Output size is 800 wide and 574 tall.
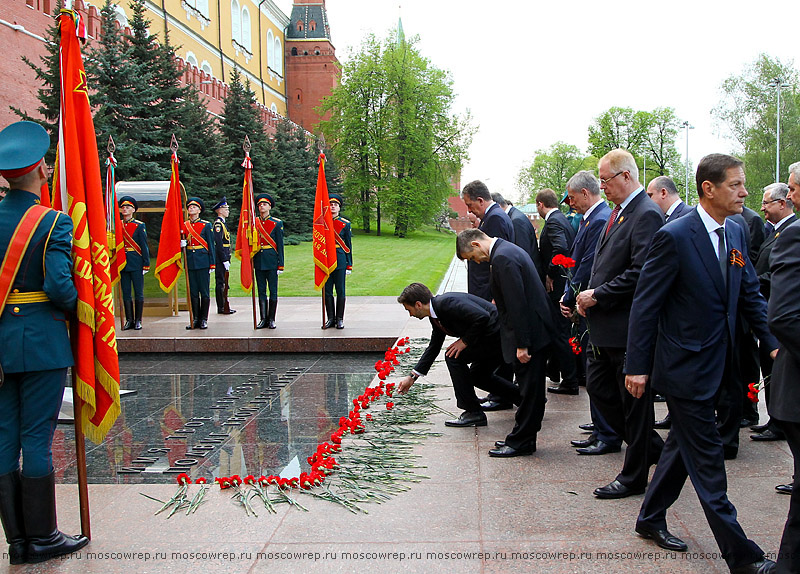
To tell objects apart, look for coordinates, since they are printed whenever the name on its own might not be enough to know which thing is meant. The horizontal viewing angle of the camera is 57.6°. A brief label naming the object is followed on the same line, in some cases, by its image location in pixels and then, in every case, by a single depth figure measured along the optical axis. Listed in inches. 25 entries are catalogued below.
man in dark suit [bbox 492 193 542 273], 304.8
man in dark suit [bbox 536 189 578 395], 289.6
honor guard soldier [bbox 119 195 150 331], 489.4
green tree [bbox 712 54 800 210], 2158.0
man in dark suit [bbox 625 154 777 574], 136.5
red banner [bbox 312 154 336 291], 466.9
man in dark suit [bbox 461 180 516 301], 278.4
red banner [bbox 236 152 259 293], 503.4
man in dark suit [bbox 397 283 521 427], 236.2
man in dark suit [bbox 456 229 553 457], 207.2
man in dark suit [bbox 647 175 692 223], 254.8
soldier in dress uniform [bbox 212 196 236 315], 580.1
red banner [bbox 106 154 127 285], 474.9
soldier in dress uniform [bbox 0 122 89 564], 152.0
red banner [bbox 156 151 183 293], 499.5
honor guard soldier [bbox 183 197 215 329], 491.2
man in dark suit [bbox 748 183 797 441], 227.3
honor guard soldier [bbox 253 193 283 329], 501.7
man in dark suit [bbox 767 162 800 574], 118.6
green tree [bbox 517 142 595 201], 3666.3
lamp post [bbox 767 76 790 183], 1949.3
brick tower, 2748.5
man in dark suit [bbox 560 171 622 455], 214.5
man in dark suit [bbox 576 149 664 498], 176.4
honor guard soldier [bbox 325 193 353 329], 464.8
